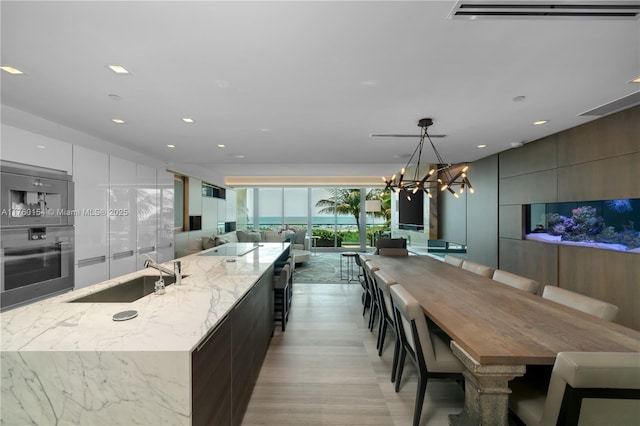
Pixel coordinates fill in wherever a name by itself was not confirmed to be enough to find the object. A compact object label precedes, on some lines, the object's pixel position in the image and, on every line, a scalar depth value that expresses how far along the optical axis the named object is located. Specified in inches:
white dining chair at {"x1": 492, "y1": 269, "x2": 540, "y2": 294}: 98.7
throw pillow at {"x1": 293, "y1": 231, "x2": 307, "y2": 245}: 356.8
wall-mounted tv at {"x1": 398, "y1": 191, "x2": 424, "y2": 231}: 292.0
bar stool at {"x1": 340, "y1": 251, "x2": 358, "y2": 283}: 231.9
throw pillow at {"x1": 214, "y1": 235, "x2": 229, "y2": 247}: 251.2
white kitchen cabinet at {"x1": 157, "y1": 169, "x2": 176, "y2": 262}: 174.1
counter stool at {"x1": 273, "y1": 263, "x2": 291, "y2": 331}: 127.1
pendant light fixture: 116.7
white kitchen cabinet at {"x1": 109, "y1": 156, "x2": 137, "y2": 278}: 133.8
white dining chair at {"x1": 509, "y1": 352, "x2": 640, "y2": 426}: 44.5
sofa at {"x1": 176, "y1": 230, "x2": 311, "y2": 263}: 298.5
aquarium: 112.6
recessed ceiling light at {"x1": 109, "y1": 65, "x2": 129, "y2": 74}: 73.5
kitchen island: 41.2
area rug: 240.8
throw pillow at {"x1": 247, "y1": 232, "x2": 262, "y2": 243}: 339.3
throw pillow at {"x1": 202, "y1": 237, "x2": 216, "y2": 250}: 244.0
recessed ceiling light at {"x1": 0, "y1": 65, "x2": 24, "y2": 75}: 73.8
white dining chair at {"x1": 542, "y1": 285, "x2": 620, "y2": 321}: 72.3
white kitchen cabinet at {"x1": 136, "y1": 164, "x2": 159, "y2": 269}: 154.1
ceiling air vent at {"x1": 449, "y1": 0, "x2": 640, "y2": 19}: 52.4
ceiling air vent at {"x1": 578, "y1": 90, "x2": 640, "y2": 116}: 94.9
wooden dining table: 53.4
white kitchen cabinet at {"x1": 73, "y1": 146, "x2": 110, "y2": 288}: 113.5
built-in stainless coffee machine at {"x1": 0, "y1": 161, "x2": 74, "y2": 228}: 84.8
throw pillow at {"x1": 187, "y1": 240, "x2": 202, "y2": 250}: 232.5
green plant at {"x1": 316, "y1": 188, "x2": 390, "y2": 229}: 432.8
